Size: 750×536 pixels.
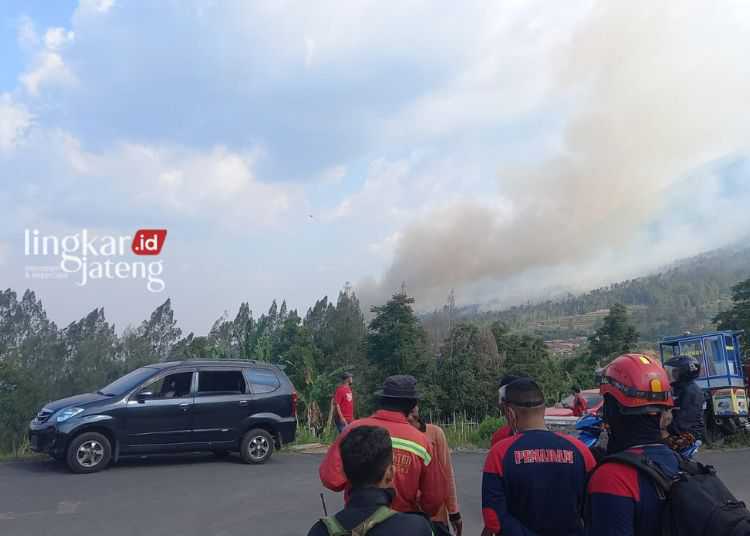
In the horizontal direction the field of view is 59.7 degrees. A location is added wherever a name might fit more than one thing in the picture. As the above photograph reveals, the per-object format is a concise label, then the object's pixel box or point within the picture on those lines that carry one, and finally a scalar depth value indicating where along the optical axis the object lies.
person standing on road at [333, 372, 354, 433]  9.88
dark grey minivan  8.98
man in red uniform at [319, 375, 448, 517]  3.27
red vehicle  13.20
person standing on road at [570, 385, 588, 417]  12.20
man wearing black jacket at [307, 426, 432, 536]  2.09
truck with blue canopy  11.38
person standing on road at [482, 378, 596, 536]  2.85
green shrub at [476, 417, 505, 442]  12.52
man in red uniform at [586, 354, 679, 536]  2.07
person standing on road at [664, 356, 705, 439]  6.03
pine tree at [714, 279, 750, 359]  24.90
